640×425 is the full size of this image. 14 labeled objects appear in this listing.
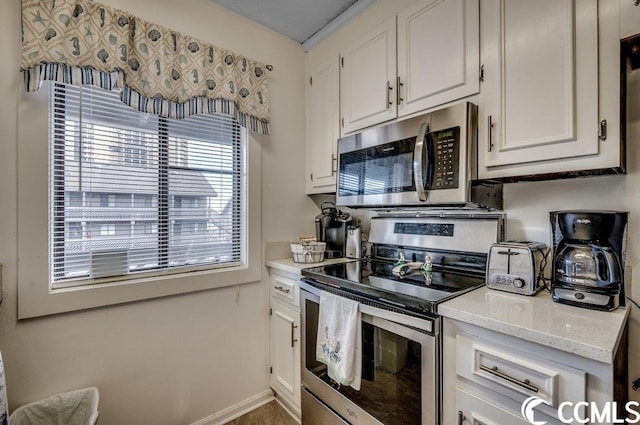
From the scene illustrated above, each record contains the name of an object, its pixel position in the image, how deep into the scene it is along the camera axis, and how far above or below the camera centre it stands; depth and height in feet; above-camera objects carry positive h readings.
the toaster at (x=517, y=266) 3.82 -0.70
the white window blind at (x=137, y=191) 4.67 +0.43
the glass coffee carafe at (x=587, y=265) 3.27 -0.60
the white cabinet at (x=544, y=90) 3.35 +1.54
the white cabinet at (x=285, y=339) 5.97 -2.66
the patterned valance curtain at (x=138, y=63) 4.22 +2.56
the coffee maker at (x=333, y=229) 7.09 -0.37
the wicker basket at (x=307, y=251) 6.39 -0.82
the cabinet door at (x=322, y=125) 6.72 +2.10
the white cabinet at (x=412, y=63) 4.46 +2.62
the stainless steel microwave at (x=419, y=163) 4.31 +0.85
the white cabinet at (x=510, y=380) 2.57 -1.61
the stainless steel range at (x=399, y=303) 3.66 -1.24
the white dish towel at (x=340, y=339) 4.36 -1.93
